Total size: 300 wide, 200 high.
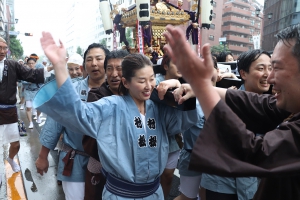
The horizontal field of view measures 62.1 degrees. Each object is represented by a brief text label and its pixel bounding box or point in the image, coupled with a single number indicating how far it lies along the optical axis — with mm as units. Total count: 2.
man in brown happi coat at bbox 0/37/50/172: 3729
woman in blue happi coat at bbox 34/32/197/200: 1745
